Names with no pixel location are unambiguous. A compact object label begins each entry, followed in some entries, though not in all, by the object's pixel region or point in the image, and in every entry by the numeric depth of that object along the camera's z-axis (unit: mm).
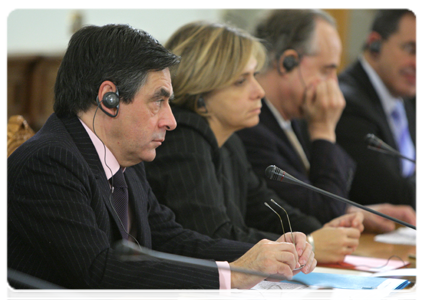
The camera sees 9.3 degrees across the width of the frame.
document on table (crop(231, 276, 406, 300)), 4177
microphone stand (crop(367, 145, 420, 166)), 4560
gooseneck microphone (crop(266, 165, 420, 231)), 4256
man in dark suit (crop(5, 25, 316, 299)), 4122
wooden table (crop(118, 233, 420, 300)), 4536
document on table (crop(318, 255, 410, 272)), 4439
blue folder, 4240
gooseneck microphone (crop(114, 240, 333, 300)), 4147
